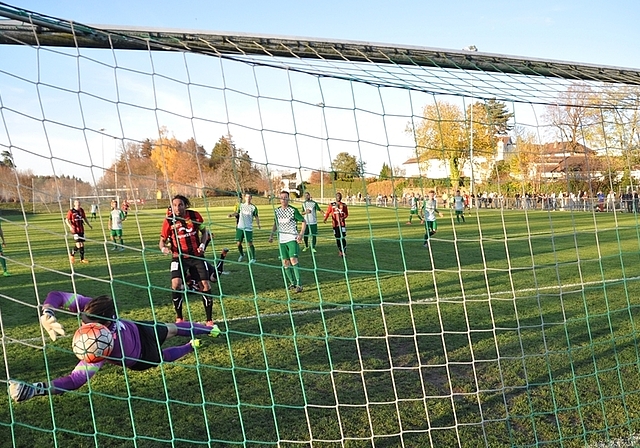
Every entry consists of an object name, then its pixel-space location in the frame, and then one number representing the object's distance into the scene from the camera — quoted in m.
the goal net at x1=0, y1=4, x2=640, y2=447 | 3.34
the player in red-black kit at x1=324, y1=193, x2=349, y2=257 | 10.97
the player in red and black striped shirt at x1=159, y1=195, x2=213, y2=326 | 5.83
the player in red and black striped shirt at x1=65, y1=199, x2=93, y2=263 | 11.16
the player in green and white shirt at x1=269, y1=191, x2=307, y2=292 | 7.86
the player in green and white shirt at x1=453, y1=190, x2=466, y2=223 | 19.44
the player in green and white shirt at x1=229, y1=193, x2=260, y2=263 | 10.65
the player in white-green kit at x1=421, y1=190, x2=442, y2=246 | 13.47
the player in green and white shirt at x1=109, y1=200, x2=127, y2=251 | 14.03
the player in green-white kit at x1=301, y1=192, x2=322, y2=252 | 11.35
